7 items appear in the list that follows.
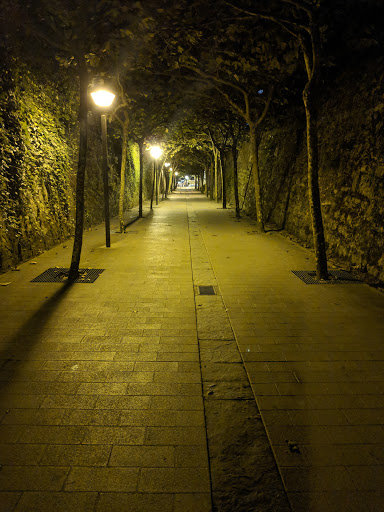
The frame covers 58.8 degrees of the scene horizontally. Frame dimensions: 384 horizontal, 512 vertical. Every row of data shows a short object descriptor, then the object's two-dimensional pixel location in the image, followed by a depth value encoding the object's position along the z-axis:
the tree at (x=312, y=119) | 6.30
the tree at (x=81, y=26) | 6.16
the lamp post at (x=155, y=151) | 19.77
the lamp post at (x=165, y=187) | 33.36
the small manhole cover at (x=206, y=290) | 5.78
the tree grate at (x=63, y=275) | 6.42
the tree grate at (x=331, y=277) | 6.37
